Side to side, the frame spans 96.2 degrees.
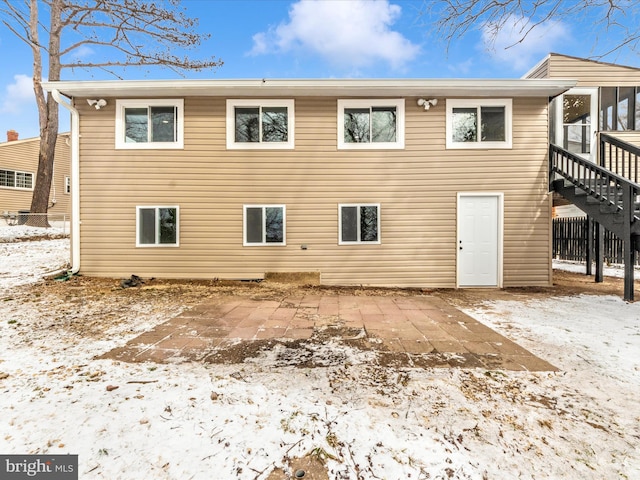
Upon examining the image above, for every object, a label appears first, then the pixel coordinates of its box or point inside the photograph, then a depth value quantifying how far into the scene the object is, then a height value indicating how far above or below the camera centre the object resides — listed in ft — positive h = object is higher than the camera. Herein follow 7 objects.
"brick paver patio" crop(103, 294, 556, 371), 9.66 -3.89
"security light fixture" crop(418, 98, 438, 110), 21.52 +10.35
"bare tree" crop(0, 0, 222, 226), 32.14 +23.80
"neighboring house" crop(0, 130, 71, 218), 51.75 +12.30
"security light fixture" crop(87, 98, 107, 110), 21.56 +10.24
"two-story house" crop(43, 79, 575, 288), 21.94 +3.93
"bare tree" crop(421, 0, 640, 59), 12.57 +10.21
